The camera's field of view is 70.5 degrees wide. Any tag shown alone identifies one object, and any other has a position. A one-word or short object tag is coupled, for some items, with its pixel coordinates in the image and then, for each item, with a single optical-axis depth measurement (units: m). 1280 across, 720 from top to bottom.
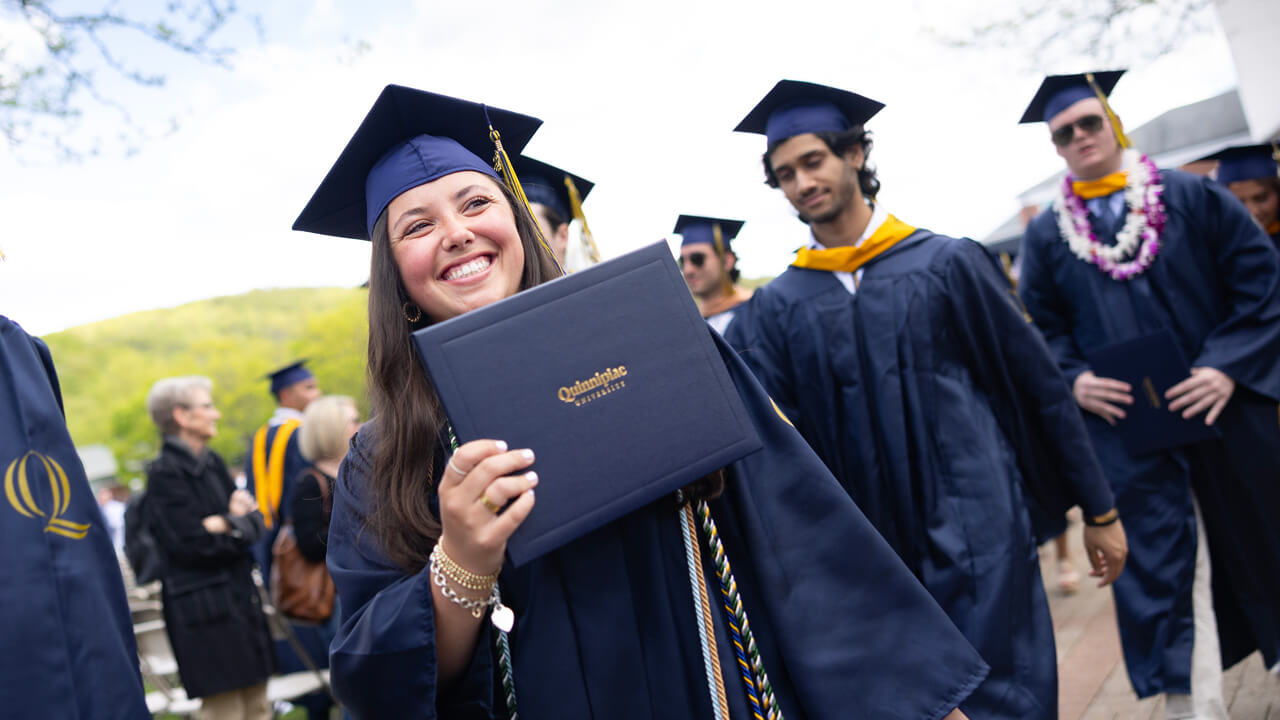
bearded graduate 2.71
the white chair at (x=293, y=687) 5.28
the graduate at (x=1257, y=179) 6.05
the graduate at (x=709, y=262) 5.89
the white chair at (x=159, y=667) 5.67
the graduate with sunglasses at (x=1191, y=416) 3.55
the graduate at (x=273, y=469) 5.46
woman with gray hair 4.85
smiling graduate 1.39
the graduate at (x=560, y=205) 3.75
